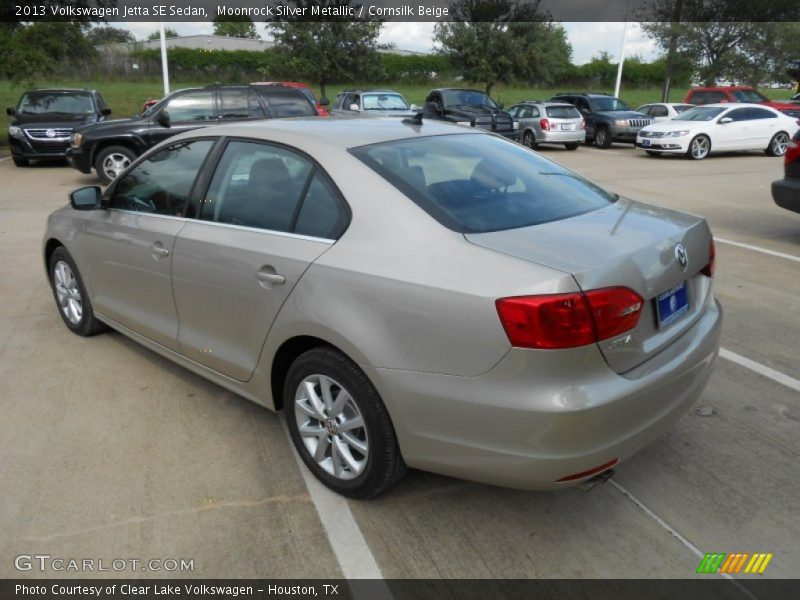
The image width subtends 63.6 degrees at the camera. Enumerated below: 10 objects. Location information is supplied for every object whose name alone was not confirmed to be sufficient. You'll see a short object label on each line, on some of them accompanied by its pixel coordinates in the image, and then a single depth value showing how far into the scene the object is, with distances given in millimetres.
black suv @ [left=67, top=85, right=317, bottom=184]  11258
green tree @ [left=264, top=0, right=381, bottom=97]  28891
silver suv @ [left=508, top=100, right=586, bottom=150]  18953
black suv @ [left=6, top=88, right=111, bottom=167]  14172
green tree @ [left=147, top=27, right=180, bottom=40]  68062
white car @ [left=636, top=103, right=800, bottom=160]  16859
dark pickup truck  17641
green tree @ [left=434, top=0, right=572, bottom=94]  28891
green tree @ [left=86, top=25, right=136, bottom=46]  55500
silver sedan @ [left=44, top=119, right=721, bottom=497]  2254
